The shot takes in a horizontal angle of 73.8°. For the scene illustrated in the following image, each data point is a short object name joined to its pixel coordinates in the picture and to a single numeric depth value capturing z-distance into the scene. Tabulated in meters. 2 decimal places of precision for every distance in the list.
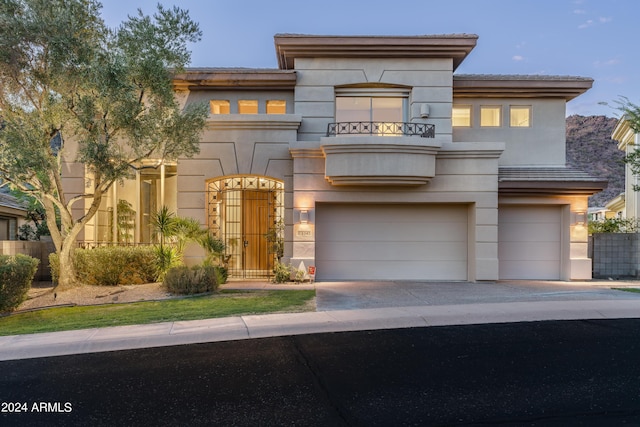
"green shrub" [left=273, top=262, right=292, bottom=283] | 13.38
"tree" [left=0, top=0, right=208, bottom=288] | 10.14
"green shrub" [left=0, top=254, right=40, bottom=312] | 8.91
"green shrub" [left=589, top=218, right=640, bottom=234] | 16.62
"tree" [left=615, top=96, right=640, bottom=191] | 14.25
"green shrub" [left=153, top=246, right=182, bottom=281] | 12.75
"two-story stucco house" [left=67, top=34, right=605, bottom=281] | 13.79
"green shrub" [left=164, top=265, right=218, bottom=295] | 11.21
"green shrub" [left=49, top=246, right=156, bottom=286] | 12.36
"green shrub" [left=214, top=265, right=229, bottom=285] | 12.38
